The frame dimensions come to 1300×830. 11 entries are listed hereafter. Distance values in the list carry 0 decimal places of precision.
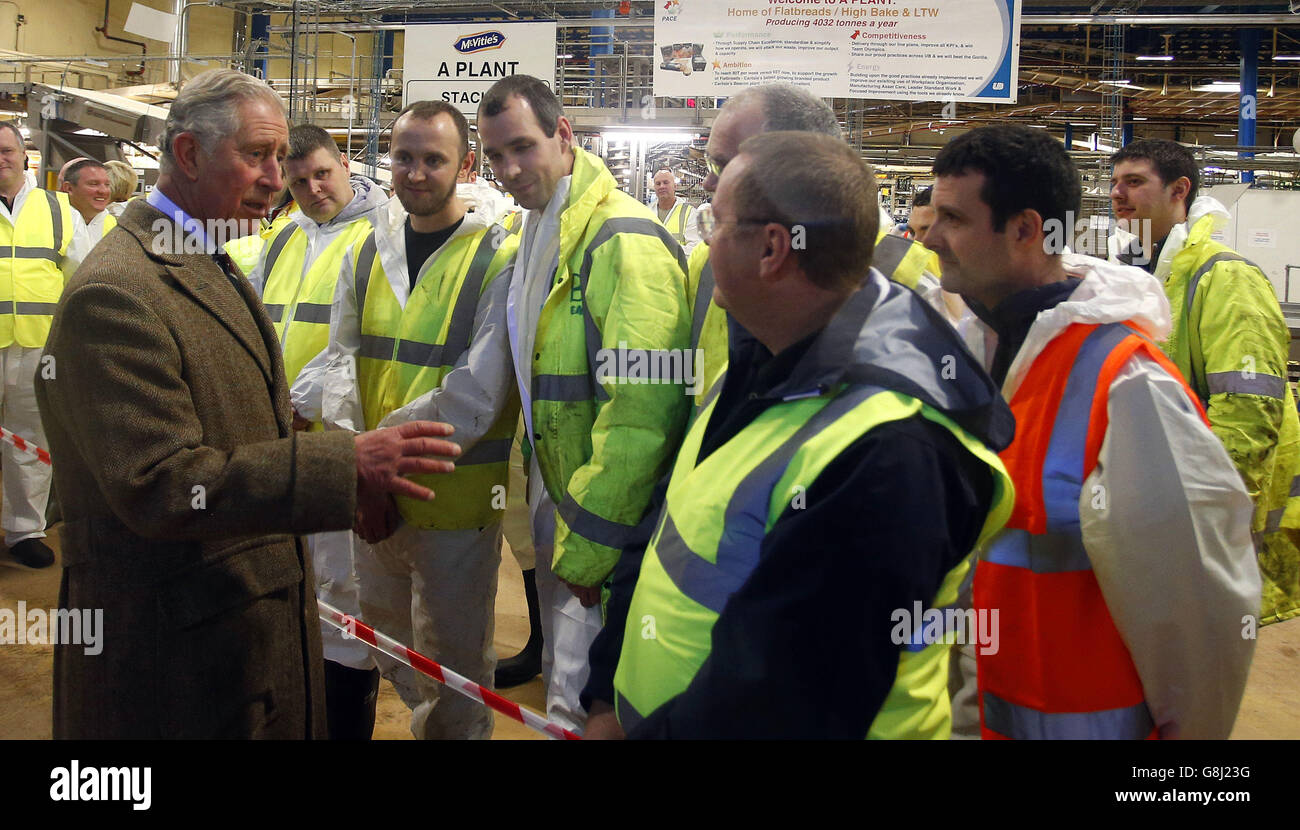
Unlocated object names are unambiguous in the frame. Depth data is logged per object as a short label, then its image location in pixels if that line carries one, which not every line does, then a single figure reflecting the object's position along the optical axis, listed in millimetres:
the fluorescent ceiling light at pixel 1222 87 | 13732
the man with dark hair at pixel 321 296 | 2920
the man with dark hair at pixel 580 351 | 2162
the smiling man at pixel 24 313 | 5070
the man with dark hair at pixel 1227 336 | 2977
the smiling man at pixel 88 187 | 6160
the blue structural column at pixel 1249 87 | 11539
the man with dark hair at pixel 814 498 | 1088
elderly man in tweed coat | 1510
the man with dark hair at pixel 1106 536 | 1499
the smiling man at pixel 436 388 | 2584
